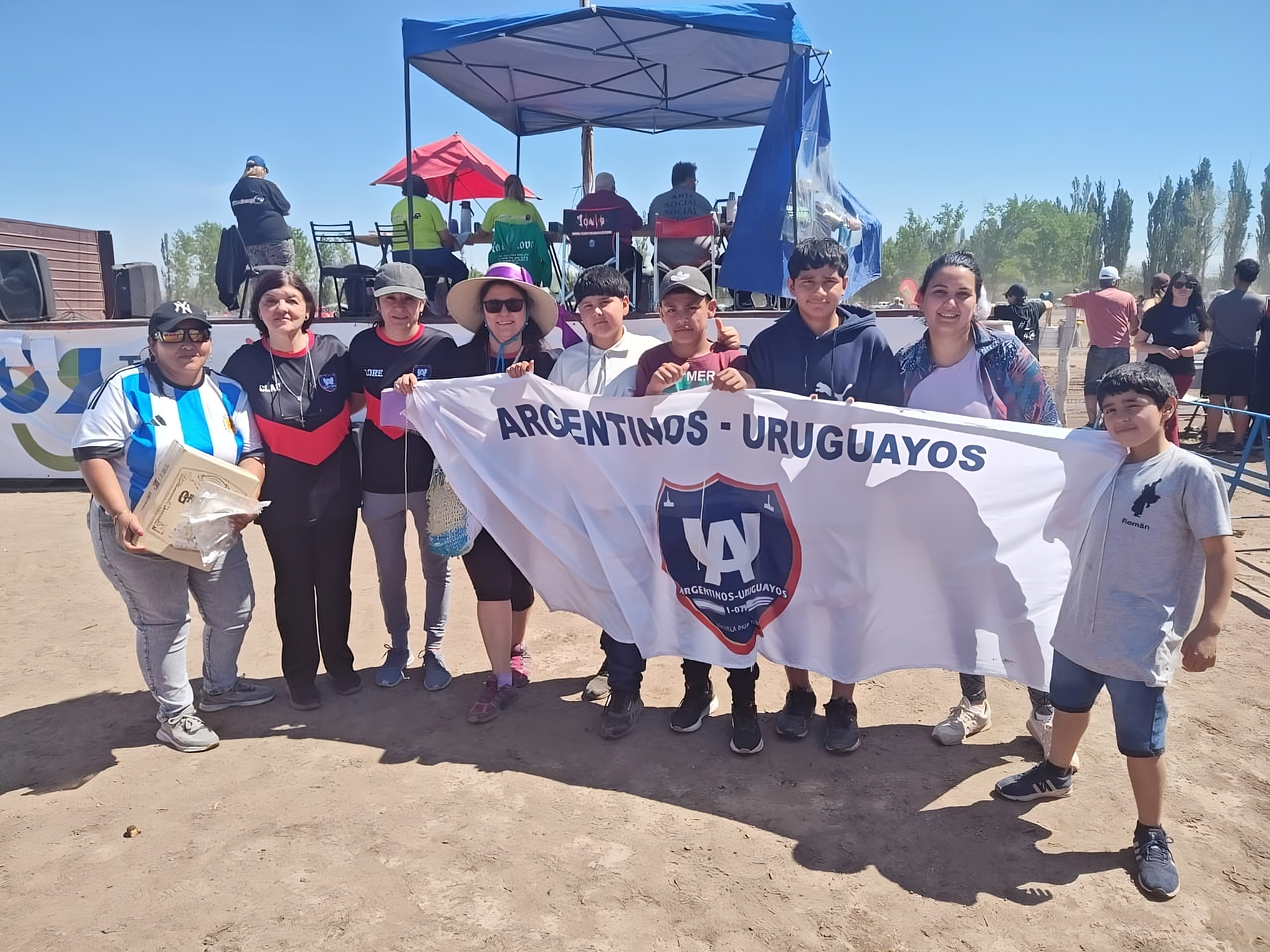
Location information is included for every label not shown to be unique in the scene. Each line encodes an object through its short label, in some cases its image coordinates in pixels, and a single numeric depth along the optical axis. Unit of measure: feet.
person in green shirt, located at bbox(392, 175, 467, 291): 25.09
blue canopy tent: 19.29
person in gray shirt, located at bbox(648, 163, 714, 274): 24.12
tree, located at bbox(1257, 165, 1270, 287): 247.09
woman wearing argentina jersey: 10.41
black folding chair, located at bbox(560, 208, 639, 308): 24.62
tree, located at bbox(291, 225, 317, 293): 159.12
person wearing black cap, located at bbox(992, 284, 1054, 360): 33.58
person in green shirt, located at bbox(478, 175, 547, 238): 25.31
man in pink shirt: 31.96
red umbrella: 32.99
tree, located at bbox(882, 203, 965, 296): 247.09
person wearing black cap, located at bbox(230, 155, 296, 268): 27.02
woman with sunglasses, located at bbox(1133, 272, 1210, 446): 30.32
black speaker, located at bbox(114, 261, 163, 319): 31.99
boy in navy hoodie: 10.00
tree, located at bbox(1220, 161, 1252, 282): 240.32
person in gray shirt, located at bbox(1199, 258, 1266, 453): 31.30
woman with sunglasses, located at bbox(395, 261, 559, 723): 11.82
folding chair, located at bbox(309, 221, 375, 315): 26.21
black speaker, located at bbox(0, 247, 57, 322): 29.66
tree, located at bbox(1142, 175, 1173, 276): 234.58
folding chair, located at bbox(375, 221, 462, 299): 25.41
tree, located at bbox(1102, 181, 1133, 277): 232.73
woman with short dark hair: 11.66
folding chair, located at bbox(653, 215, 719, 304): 23.68
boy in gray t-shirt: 7.82
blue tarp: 19.47
